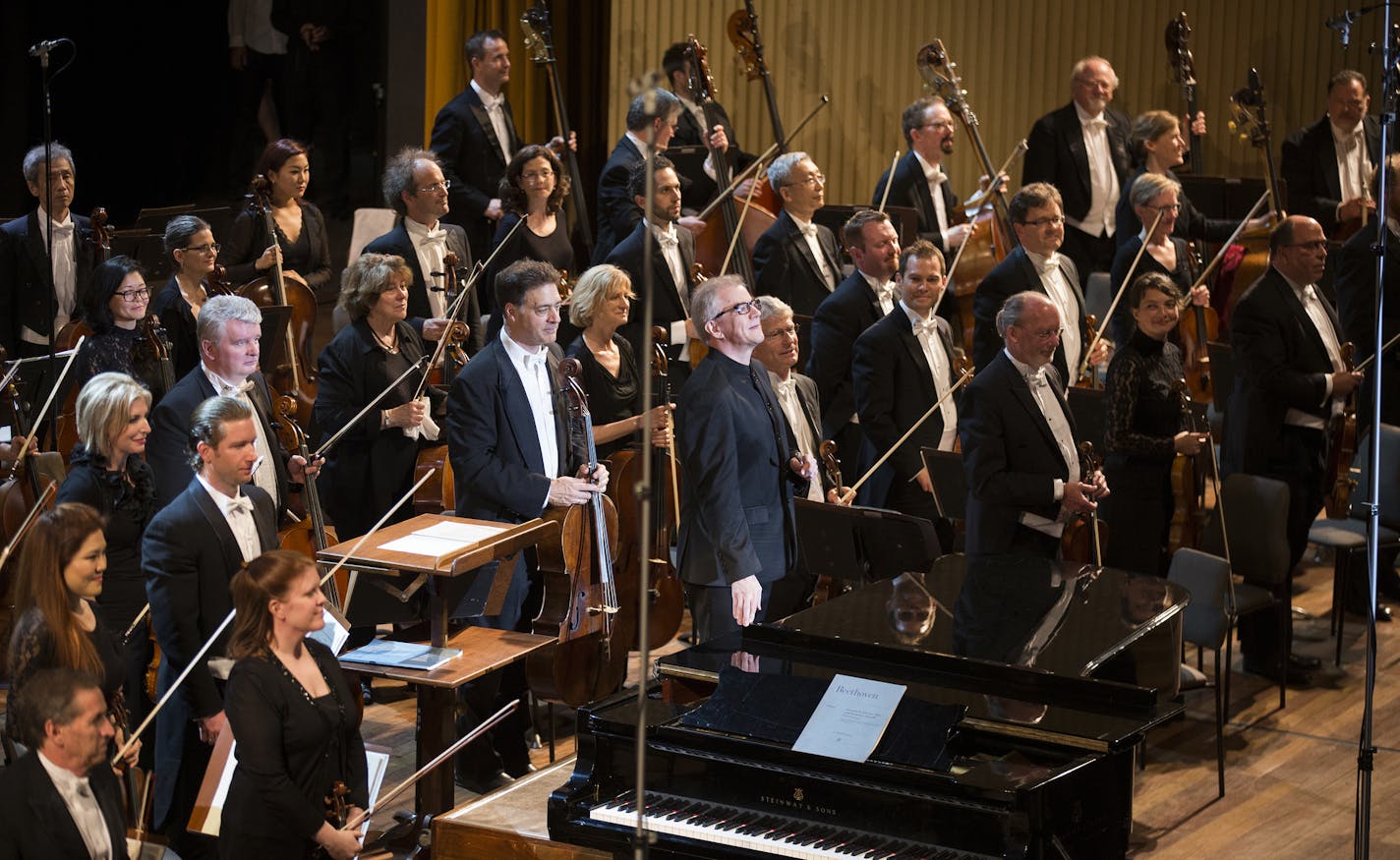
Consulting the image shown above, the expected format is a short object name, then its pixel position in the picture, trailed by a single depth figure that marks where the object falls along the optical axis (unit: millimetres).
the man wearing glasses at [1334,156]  16328
